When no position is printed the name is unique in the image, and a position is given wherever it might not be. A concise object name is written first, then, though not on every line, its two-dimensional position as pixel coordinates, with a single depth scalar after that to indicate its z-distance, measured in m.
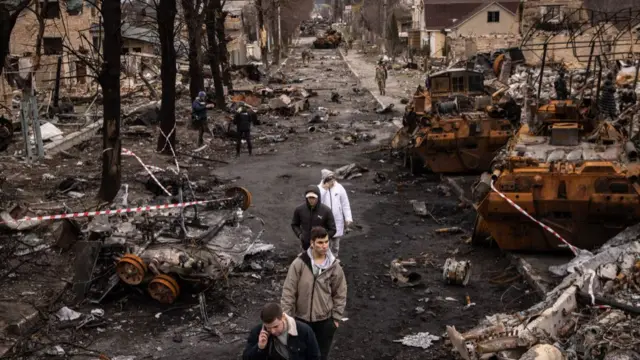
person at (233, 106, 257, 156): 20.84
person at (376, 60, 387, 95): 35.81
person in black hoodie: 8.70
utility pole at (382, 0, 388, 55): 67.94
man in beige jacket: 6.25
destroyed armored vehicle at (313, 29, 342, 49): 86.25
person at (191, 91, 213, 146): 21.61
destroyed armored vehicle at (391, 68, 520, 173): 16.72
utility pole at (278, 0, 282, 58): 65.01
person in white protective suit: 9.78
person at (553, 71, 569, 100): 18.27
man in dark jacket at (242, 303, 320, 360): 5.02
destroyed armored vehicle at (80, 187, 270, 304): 9.26
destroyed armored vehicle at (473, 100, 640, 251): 10.40
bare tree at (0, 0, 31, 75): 12.29
